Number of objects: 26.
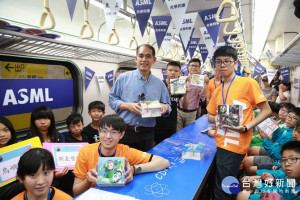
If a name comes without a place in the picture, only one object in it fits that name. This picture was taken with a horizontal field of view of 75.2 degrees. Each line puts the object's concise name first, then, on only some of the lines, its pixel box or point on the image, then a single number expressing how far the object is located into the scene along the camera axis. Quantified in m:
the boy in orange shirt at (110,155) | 1.65
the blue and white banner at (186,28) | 3.73
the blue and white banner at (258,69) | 9.59
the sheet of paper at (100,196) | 1.45
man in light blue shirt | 2.42
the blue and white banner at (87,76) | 4.41
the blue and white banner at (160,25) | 3.59
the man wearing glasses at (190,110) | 4.64
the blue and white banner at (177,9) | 2.74
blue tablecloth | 1.55
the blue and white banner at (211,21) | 3.50
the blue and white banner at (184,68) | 9.24
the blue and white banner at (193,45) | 5.93
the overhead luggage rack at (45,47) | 2.48
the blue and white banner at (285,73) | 7.98
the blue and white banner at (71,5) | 2.20
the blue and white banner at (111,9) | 2.45
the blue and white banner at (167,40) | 4.97
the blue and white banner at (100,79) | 4.83
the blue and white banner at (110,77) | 5.21
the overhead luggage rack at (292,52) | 3.36
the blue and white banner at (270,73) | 8.12
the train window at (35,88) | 2.96
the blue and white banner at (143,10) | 2.60
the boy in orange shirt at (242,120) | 1.97
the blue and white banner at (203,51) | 7.00
